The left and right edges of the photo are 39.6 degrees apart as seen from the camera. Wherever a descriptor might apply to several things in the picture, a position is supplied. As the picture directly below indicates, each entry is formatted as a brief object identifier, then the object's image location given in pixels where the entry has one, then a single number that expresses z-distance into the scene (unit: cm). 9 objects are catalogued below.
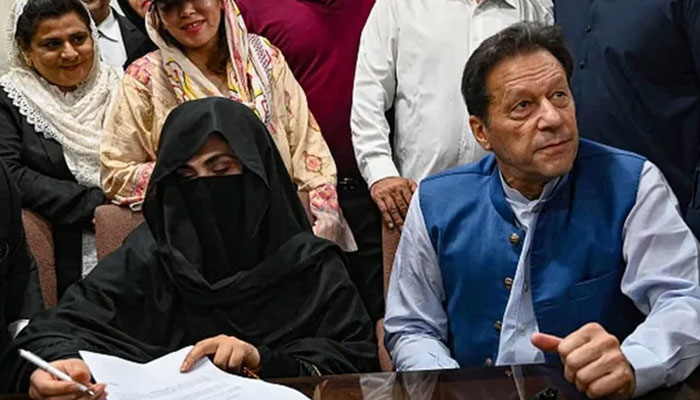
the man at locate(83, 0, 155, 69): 348
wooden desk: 157
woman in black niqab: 226
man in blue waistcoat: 188
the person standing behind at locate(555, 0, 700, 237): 251
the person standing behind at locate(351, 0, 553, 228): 278
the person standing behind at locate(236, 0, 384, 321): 297
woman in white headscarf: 290
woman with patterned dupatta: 279
